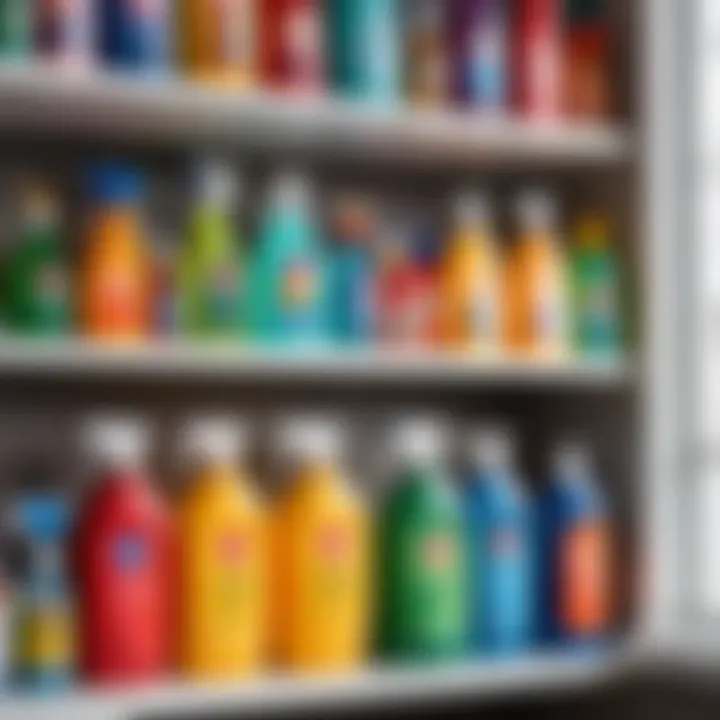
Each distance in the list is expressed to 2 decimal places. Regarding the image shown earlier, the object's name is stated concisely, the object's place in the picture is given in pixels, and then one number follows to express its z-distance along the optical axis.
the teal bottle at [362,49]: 3.77
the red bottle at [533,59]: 3.95
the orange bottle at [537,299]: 3.92
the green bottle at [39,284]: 3.46
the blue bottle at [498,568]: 3.82
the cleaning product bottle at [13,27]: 3.40
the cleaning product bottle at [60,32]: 3.42
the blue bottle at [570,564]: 3.89
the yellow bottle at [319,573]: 3.60
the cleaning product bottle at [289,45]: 3.69
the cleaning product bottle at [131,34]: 3.51
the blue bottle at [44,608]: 3.36
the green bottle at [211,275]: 3.58
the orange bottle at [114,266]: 3.49
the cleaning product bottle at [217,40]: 3.60
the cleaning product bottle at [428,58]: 3.92
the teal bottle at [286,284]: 3.66
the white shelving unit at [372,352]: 3.43
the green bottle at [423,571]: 3.72
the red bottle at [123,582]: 3.42
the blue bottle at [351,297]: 3.77
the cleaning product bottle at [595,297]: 3.99
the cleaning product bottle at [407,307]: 3.84
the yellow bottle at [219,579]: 3.49
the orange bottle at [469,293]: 3.86
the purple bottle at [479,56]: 3.91
